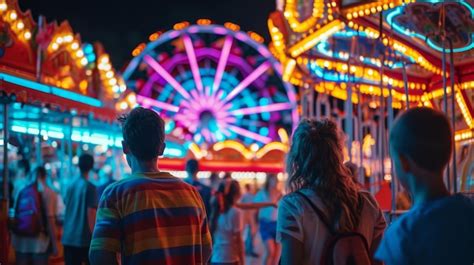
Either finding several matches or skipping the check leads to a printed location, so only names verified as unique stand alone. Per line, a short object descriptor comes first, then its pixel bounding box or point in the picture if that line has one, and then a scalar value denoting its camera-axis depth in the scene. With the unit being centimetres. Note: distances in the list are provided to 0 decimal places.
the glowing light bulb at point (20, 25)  868
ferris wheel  2989
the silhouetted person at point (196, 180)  716
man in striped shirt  295
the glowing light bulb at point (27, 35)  901
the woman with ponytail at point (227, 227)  707
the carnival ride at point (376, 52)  708
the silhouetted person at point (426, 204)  213
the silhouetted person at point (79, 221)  584
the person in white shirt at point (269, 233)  956
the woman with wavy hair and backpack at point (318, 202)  279
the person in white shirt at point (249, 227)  1196
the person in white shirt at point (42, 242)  723
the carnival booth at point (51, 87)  810
